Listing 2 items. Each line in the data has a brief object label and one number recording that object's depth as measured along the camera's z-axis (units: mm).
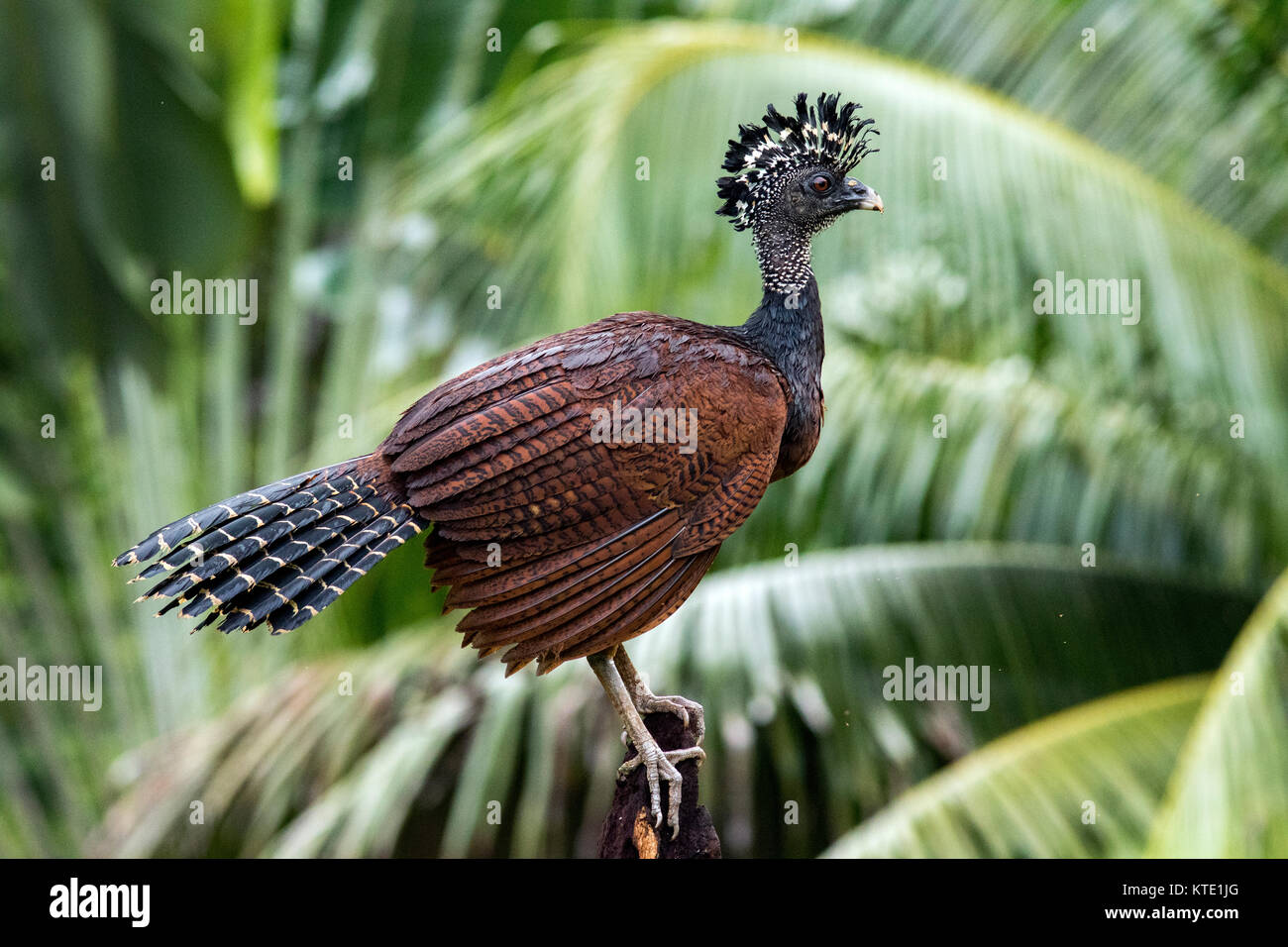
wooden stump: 3746
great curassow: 3402
